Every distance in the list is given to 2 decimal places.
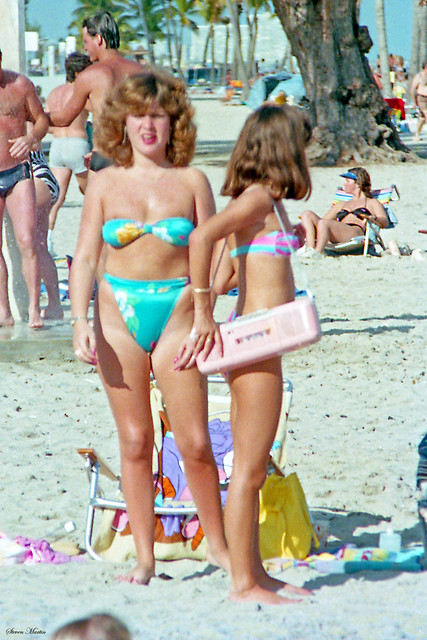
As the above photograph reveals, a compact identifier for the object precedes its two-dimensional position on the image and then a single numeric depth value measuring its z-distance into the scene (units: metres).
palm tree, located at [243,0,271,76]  130.87
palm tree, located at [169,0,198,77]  178.50
